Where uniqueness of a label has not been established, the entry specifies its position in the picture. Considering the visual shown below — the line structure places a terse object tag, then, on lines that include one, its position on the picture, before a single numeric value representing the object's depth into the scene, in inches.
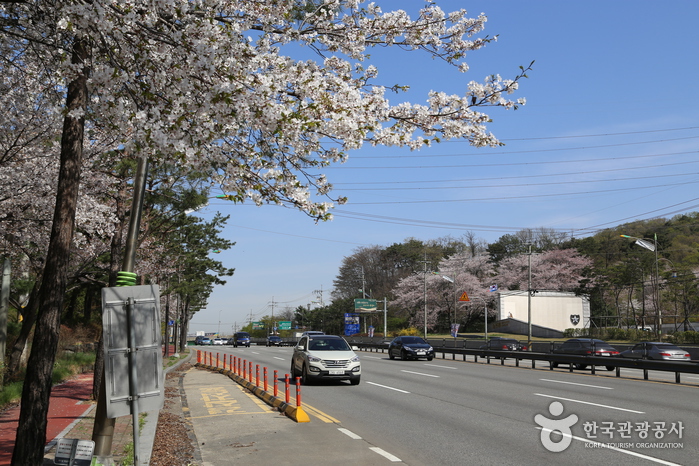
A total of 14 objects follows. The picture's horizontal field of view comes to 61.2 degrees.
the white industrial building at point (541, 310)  2817.4
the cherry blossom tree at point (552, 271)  3134.8
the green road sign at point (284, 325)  4999.8
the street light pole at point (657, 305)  1762.1
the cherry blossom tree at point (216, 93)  239.8
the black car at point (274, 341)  3019.2
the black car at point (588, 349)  1076.5
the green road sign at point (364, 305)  3307.1
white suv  764.6
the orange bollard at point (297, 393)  474.4
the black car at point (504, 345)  1491.1
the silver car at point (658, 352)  1072.2
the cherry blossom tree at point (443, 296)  3120.1
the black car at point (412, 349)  1330.0
